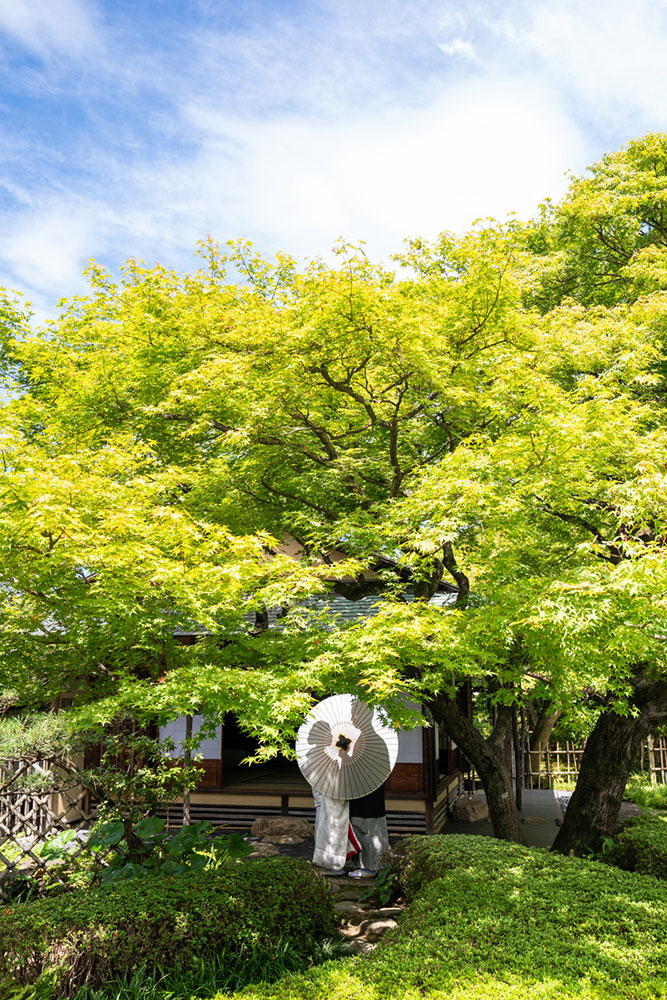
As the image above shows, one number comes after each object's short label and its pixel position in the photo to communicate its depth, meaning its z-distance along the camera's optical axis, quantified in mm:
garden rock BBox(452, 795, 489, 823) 15008
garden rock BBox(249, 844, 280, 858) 11656
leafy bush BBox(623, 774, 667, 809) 15859
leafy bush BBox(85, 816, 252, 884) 8156
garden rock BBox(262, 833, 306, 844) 12781
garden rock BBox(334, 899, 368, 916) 8836
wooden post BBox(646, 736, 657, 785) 18406
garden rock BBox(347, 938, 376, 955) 7125
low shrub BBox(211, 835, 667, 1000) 4961
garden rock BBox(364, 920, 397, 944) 7782
